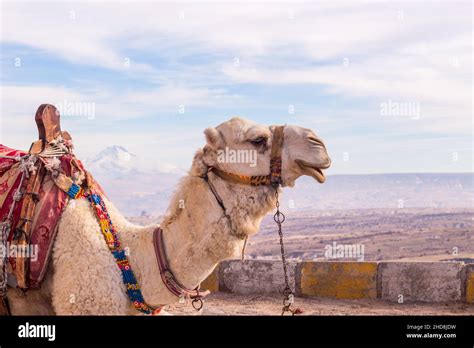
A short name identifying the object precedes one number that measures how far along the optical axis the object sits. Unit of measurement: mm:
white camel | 4996
